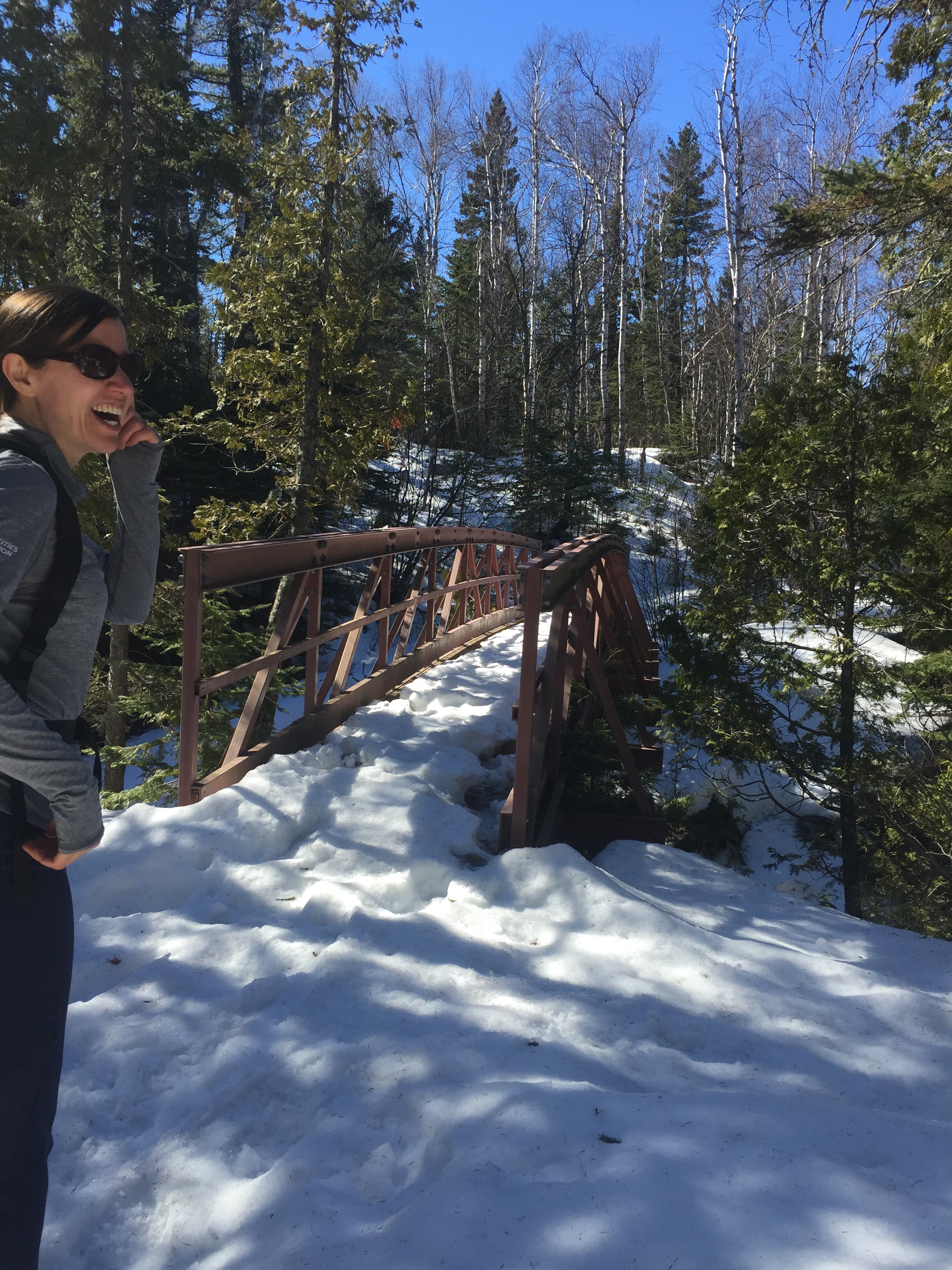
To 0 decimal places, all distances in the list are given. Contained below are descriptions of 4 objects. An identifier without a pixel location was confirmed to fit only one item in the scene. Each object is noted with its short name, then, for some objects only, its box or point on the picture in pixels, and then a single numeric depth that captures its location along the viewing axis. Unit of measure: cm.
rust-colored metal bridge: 391
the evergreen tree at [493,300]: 2475
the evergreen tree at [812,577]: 586
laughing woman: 135
